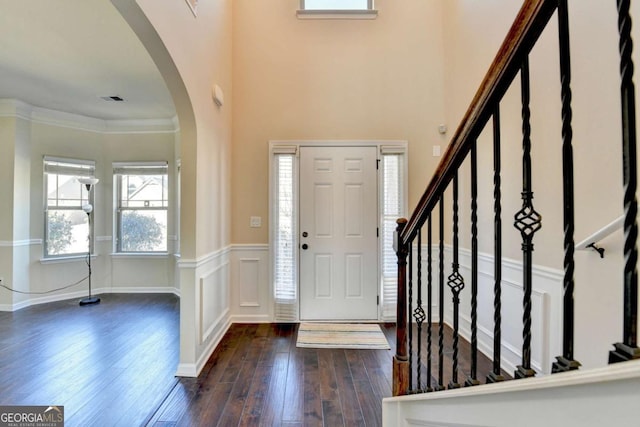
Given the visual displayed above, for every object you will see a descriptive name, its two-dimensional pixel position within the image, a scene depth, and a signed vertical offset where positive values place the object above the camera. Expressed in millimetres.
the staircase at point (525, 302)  489 -202
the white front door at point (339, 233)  3592 -191
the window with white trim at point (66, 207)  4441 +135
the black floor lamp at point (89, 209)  4270 +105
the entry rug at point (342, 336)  2973 -1228
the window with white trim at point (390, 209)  3576 +90
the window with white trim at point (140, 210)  4898 +101
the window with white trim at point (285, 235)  3559 -213
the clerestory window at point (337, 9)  3592 +2438
